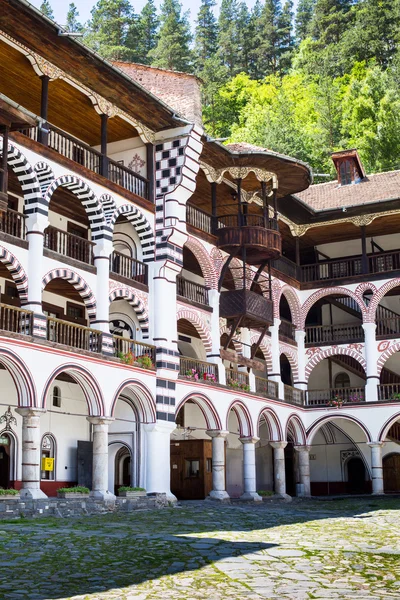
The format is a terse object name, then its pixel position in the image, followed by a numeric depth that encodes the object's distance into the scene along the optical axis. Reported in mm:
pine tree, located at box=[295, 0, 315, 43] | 64125
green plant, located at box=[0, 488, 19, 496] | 18094
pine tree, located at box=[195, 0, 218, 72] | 63822
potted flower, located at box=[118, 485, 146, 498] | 21317
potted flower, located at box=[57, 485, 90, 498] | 19328
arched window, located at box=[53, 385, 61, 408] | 23484
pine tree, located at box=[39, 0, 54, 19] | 60091
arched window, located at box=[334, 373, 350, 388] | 33812
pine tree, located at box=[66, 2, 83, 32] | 62894
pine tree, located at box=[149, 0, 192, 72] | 58562
